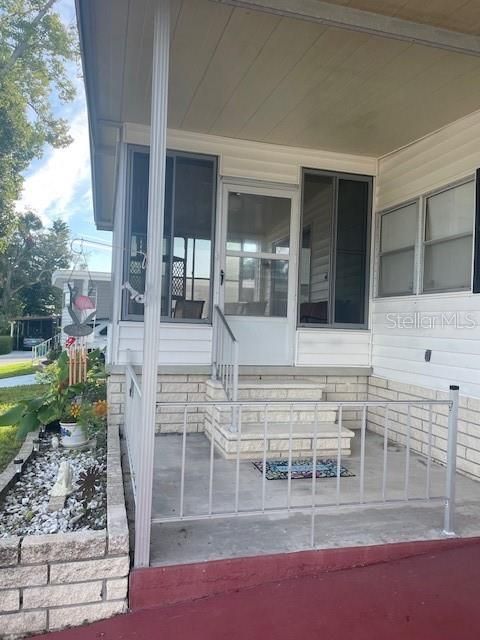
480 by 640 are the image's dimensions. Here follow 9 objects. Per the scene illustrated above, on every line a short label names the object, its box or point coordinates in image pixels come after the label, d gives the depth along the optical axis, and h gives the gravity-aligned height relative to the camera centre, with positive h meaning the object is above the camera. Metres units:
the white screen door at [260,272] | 5.08 +0.54
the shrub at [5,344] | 19.88 -1.43
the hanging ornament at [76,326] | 5.44 -0.14
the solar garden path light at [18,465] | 3.47 -1.19
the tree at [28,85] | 11.55 +6.60
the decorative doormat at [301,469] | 3.51 -1.17
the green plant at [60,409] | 4.22 -0.93
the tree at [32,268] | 24.08 +2.50
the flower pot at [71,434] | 4.23 -1.10
